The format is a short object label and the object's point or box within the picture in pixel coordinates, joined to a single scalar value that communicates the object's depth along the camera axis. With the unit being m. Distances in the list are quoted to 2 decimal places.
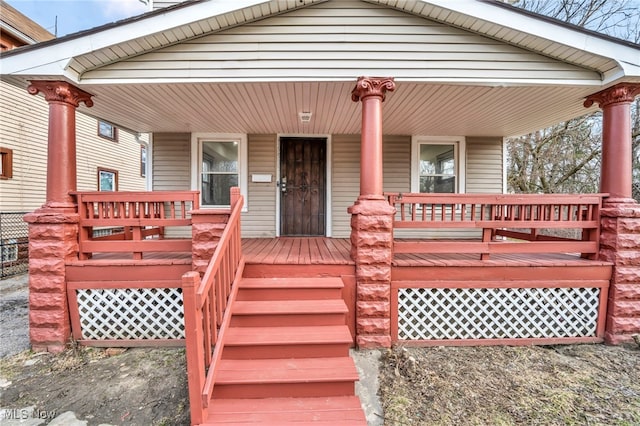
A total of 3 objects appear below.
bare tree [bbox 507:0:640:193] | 8.85
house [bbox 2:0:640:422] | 2.92
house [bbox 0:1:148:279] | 6.42
